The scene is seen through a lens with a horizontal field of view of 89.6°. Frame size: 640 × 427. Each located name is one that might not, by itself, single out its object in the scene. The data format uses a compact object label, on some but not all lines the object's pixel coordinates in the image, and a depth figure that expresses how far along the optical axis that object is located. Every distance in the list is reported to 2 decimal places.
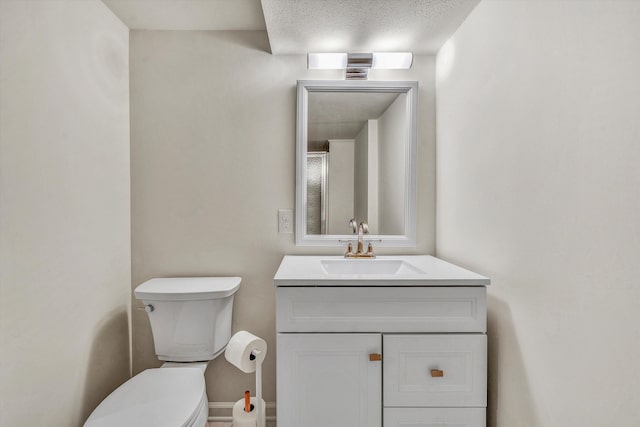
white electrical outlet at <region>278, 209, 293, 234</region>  1.72
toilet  1.09
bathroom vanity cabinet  1.15
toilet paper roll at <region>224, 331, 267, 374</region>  1.33
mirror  1.70
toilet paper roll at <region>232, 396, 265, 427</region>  1.38
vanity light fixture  1.60
